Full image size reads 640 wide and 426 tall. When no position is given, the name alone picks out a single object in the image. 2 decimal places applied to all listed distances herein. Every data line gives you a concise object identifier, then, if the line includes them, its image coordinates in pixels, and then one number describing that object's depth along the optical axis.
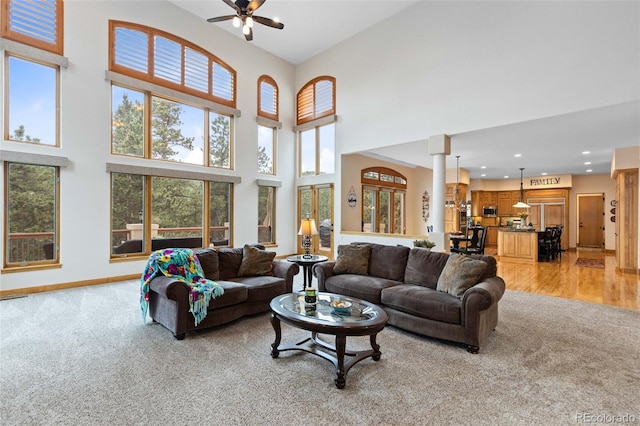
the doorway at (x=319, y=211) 8.82
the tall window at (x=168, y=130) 6.34
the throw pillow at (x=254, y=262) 4.46
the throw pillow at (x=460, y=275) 3.35
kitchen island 8.76
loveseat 3.31
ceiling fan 4.54
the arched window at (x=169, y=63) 6.25
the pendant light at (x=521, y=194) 12.09
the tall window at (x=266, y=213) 8.79
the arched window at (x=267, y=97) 8.77
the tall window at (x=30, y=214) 5.15
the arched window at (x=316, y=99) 8.77
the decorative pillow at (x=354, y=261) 4.56
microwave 12.97
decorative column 6.50
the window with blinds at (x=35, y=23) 5.07
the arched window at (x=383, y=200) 9.31
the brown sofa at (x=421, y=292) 3.06
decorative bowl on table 2.79
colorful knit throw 3.39
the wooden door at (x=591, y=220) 11.36
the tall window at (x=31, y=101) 5.12
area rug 8.23
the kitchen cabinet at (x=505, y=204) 12.77
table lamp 5.25
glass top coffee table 2.46
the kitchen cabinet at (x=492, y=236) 12.86
